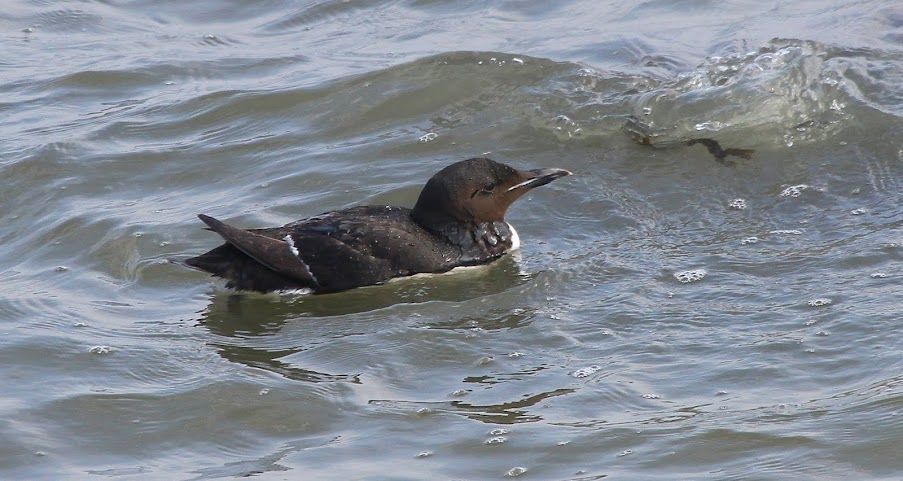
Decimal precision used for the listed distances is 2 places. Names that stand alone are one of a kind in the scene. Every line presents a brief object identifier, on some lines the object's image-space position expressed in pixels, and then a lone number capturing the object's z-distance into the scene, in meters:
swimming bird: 15.11
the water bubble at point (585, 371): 12.17
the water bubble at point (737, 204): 16.66
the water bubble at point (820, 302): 13.24
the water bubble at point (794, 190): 16.84
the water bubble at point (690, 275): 14.41
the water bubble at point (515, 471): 10.32
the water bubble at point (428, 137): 19.53
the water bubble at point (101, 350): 13.25
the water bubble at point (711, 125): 19.08
